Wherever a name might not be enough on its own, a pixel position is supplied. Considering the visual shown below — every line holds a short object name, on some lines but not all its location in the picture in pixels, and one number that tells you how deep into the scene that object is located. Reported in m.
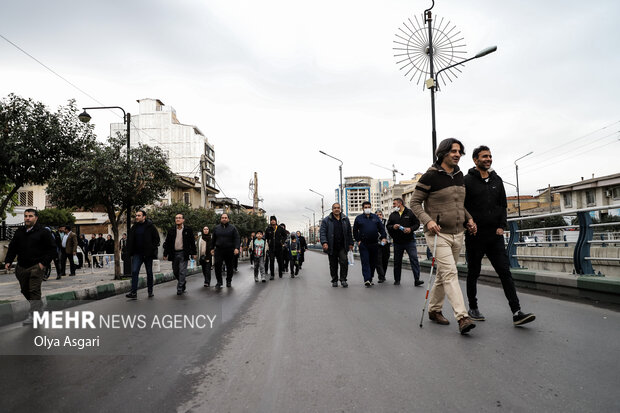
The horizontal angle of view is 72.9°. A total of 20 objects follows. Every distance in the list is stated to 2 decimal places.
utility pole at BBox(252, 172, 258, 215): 86.49
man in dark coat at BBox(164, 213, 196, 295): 10.13
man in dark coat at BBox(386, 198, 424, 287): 9.75
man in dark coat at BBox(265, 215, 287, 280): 13.77
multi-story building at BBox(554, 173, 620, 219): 42.06
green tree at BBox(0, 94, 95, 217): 9.54
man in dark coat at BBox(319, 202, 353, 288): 10.00
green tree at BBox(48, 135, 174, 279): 12.39
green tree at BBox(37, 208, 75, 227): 38.94
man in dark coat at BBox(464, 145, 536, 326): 5.06
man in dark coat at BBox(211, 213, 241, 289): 11.25
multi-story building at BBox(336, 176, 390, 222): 190.38
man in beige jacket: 4.84
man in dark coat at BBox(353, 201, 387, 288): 9.84
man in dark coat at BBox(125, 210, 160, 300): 8.87
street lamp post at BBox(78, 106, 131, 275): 13.27
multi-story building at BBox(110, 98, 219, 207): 64.50
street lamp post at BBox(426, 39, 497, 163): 12.81
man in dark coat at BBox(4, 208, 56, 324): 6.46
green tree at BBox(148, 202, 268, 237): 39.66
